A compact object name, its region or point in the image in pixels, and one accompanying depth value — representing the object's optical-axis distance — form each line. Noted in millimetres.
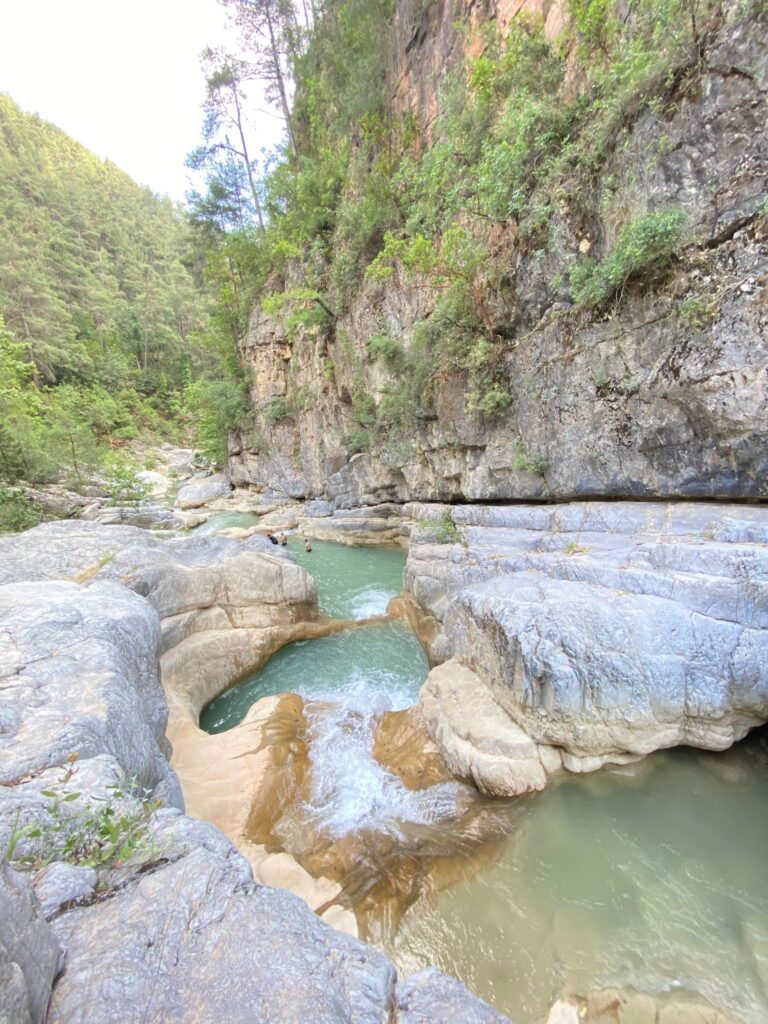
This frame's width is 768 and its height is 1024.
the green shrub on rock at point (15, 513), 11430
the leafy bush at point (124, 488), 15742
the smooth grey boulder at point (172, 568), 6344
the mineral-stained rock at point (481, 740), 4148
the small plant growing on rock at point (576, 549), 6031
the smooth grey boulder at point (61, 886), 1753
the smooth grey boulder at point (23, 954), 1243
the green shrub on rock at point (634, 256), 5129
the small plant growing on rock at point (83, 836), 1952
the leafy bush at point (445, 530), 8500
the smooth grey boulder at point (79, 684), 2844
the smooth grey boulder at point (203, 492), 21891
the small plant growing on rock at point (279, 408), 20203
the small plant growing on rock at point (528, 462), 7781
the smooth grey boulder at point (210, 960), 1484
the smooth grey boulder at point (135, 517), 14012
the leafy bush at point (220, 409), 22156
